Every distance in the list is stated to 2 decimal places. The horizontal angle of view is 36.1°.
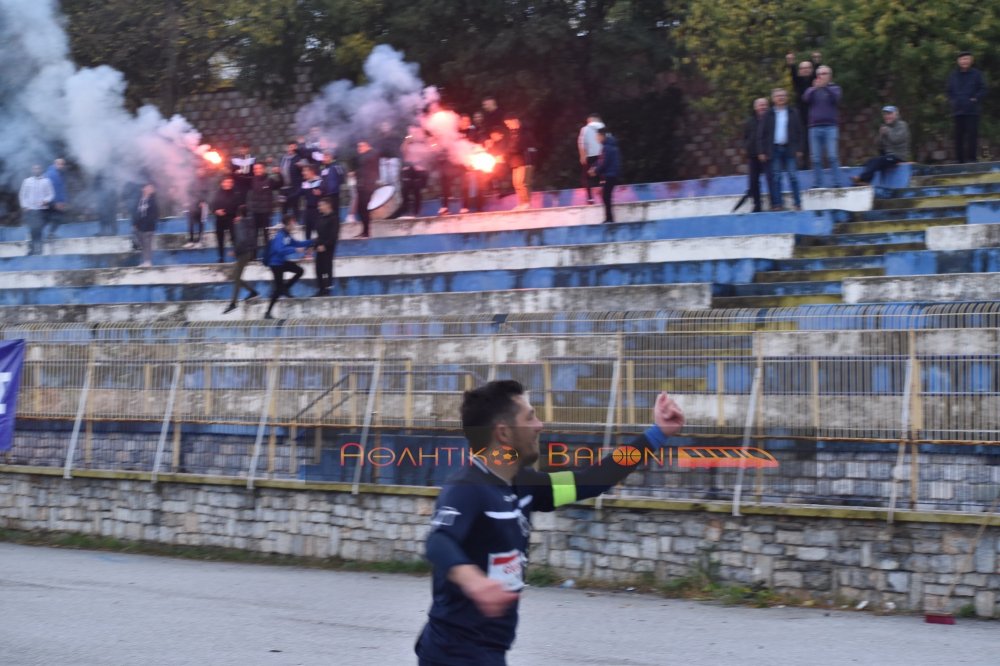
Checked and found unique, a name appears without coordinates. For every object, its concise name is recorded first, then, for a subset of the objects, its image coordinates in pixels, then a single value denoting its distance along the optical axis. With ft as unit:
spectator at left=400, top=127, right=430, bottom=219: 90.68
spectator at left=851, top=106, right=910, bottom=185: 73.92
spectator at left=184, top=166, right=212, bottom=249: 96.29
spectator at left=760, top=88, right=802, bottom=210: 67.87
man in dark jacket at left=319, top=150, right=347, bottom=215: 77.46
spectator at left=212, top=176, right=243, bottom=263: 84.79
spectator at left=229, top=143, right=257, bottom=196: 84.69
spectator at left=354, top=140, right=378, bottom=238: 83.87
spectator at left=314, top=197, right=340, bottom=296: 72.74
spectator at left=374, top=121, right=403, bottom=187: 90.79
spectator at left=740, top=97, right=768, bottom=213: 68.03
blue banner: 61.57
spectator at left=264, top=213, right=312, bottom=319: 72.33
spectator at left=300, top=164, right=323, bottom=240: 78.28
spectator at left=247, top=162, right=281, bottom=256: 79.87
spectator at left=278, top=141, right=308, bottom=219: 84.48
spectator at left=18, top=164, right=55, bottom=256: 96.68
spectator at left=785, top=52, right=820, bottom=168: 72.79
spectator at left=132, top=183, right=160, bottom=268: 89.86
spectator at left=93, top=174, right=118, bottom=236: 104.83
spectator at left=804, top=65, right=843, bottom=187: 68.80
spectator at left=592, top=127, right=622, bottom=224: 73.36
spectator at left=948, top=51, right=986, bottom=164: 68.85
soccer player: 18.48
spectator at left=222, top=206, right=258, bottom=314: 75.36
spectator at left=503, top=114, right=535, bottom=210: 84.23
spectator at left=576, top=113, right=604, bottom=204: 77.47
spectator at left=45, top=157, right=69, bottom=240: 95.91
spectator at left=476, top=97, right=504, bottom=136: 82.23
